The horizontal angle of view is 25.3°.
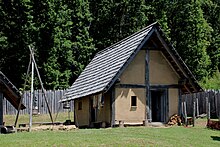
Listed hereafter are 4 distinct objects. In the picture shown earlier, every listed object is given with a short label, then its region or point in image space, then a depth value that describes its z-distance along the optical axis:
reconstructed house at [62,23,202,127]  29.64
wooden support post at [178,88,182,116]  31.39
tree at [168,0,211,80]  62.62
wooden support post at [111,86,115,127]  29.33
